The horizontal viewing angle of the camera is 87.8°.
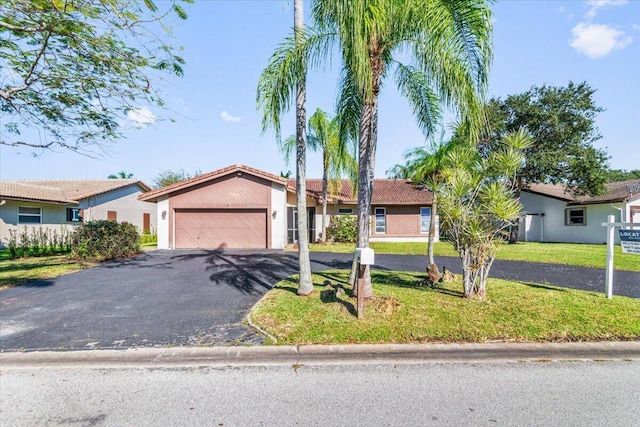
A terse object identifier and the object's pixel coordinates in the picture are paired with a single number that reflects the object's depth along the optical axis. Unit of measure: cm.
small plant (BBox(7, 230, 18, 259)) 1469
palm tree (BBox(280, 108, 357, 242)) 1738
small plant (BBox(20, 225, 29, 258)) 1492
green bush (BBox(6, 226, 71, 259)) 1491
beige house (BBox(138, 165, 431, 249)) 1736
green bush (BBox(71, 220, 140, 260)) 1324
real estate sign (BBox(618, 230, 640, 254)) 702
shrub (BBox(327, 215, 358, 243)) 2116
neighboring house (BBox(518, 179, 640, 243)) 2061
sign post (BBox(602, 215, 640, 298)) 691
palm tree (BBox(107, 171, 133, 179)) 5538
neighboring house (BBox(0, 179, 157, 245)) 1884
